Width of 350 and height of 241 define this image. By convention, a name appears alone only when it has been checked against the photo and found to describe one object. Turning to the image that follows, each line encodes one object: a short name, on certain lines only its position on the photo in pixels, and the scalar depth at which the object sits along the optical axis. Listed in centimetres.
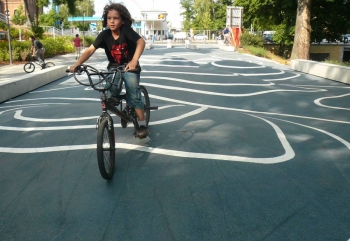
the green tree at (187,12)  11281
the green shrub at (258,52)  2933
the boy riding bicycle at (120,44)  484
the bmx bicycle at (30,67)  1965
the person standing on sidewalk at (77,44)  2880
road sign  3731
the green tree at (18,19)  5200
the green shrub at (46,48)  2498
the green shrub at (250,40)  3619
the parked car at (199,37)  6684
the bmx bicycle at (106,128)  409
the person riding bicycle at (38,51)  2033
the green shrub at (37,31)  3472
